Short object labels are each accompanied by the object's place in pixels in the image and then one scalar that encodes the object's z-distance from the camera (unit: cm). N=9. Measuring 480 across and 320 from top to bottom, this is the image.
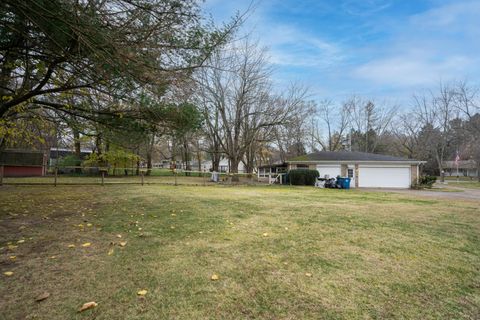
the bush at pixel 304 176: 2108
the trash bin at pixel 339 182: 2028
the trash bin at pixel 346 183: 2022
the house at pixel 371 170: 2234
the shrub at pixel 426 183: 2160
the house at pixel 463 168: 5150
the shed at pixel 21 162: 2318
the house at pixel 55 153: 3306
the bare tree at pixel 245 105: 2091
